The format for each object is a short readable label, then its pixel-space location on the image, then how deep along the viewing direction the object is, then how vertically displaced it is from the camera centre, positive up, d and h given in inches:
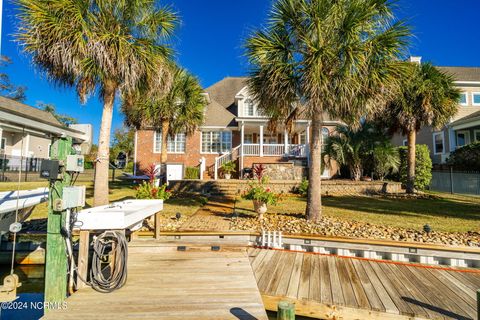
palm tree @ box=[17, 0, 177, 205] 251.3 +140.3
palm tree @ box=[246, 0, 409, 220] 263.7 +134.4
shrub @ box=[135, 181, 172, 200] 272.7 -21.2
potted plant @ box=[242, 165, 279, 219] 302.7 -28.5
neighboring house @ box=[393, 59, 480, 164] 748.0 +152.6
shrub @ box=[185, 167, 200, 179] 762.8 +4.4
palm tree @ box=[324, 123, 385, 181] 589.0 +75.0
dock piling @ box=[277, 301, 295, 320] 73.5 -41.6
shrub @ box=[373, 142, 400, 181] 579.8 +43.5
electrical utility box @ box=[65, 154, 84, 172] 126.7 +5.4
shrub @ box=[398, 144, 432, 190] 588.7 +20.7
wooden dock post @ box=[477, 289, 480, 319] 90.3 -46.8
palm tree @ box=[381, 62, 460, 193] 475.2 +150.3
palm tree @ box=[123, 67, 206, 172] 508.7 +137.5
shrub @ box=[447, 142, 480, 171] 595.5 +49.4
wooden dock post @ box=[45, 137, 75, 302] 119.7 -35.5
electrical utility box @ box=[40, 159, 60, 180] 119.4 +2.0
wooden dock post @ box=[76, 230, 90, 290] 128.1 -46.3
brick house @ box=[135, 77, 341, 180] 709.9 +92.5
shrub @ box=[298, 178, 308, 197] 553.8 -29.4
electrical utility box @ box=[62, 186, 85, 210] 122.4 -12.5
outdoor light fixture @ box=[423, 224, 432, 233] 243.8 -52.9
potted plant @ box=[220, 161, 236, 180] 702.8 +16.8
